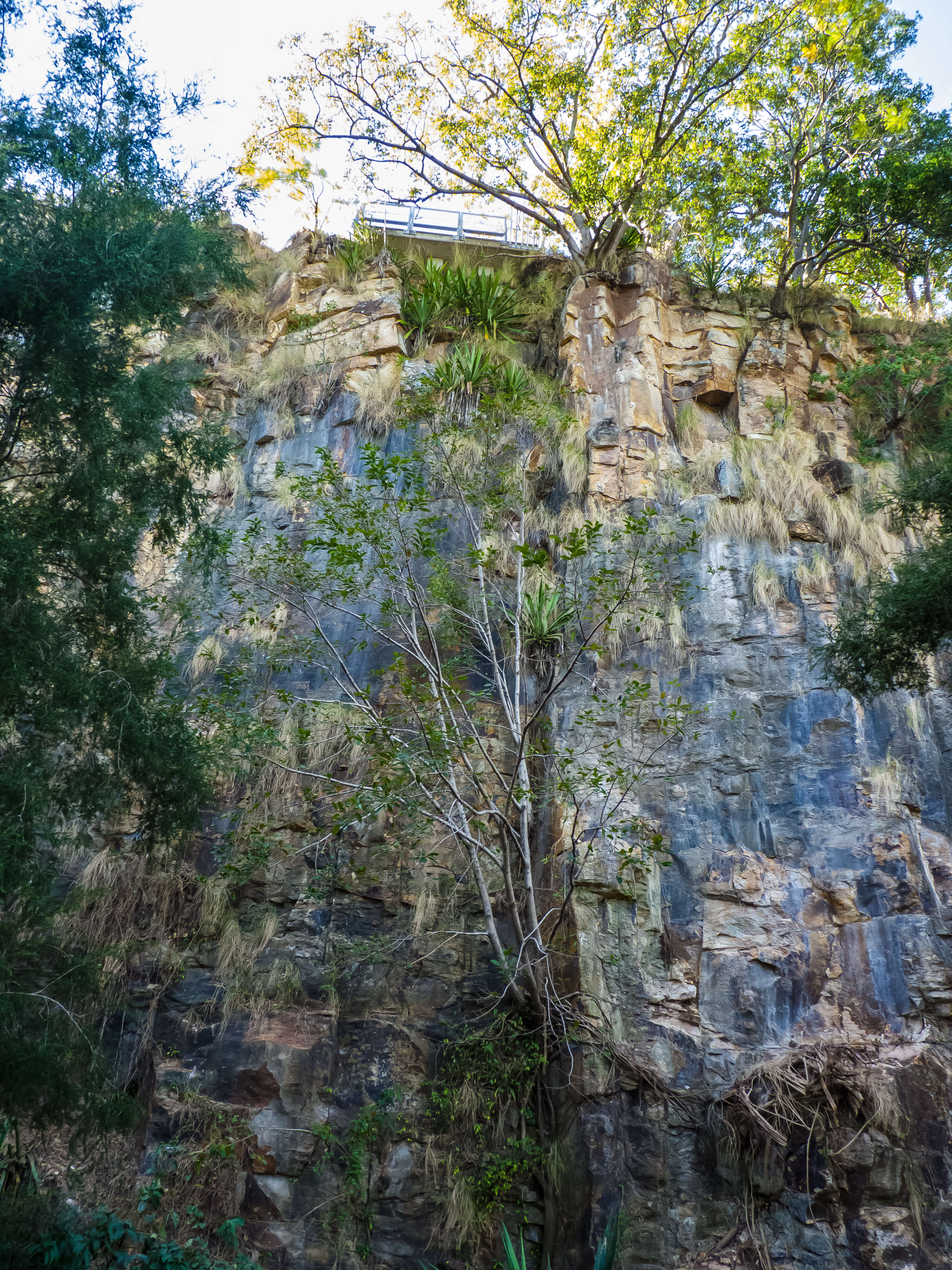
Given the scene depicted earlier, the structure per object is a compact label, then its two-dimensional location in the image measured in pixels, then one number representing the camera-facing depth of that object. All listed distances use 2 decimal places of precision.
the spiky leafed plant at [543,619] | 9.93
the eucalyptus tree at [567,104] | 13.52
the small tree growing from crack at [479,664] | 8.13
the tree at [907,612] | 7.29
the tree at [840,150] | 13.65
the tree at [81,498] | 6.06
